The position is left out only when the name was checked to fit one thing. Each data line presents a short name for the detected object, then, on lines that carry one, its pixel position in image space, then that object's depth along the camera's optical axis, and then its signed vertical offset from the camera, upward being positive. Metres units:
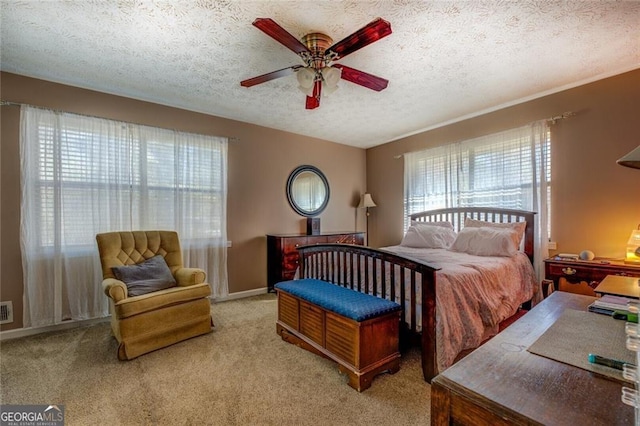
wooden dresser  4.13 -0.65
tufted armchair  2.38 -0.78
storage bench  1.93 -0.91
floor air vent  2.73 -0.99
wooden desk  0.65 -0.48
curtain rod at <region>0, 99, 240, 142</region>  2.72 +1.07
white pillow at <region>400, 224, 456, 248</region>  3.68 -0.37
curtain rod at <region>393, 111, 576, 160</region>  3.11 +1.06
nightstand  2.51 -0.60
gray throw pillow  2.65 -0.65
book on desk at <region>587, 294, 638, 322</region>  1.11 -0.43
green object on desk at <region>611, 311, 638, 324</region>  1.07 -0.43
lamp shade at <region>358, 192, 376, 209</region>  5.34 +0.16
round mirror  4.72 +0.35
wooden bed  1.95 -0.59
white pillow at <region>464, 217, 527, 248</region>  3.19 -0.20
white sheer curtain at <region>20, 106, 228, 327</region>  2.83 +0.17
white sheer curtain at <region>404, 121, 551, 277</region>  3.29 +0.49
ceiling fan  1.73 +1.11
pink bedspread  1.97 -0.73
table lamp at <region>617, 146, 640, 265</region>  2.46 -0.33
